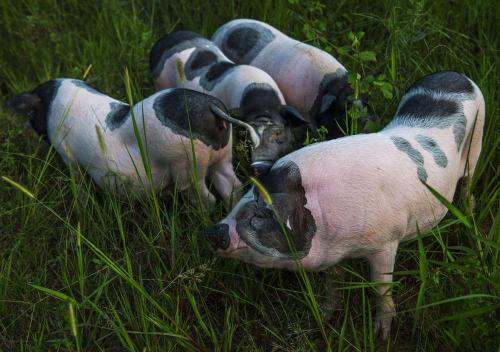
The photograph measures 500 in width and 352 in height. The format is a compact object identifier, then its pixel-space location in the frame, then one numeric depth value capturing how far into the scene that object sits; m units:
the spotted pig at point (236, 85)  3.11
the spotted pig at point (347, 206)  2.10
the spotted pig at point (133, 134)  2.83
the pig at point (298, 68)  3.34
